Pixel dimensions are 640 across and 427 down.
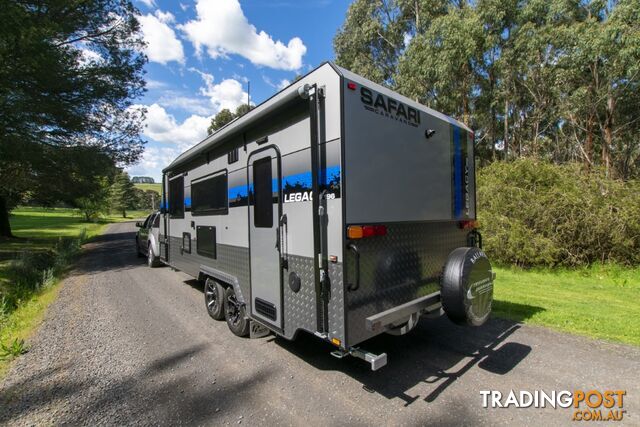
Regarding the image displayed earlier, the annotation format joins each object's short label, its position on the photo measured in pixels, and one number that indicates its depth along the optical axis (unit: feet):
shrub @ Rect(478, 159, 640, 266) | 25.25
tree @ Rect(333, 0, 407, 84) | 64.64
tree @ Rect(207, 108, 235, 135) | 123.75
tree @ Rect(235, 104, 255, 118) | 120.13
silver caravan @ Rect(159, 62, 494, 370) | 9.50
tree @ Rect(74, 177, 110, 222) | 119.38
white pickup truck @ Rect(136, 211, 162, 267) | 32.83
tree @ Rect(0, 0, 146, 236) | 28.07
